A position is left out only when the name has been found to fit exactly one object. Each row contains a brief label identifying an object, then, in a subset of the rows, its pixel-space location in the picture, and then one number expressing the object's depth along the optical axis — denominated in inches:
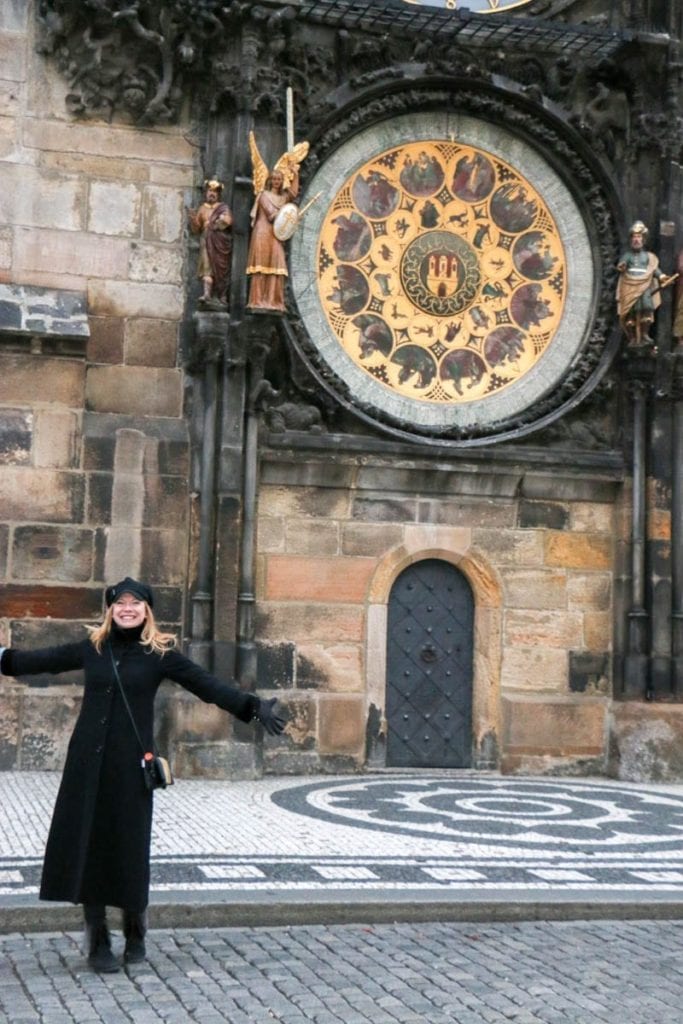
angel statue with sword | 516.1
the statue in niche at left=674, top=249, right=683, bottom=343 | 557.0
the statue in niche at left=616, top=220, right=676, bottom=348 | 550.6
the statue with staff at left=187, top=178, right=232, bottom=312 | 521.0
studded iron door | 551.5
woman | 251.1
